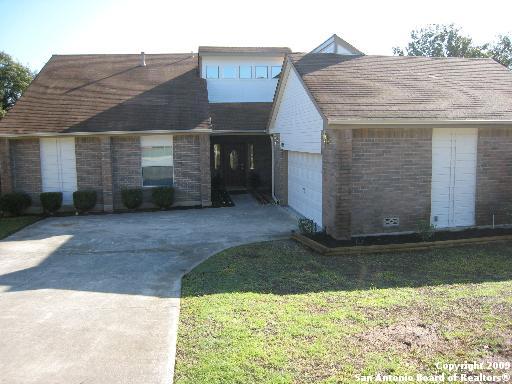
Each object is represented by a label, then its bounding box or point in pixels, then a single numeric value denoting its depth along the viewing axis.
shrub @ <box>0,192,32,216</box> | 16.95
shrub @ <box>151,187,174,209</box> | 17.69
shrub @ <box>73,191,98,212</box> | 17.25
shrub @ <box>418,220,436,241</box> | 11.26
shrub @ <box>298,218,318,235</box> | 12.07
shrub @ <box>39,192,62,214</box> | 17.22
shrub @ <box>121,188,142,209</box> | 17.53
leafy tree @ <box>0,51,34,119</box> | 35.78
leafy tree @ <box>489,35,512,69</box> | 48.38
